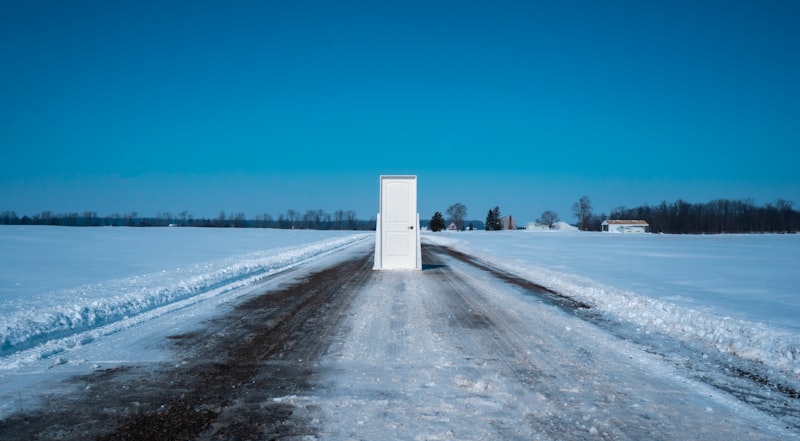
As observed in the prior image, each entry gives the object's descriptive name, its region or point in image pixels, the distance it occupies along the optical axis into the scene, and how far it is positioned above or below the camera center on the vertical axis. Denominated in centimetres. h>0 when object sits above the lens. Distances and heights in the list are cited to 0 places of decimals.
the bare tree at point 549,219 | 17218 +255
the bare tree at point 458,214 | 16288 +405
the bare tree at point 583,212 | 14912 +427
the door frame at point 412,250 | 1555 -67
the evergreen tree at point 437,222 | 13200 +97
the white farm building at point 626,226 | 11906 -4
